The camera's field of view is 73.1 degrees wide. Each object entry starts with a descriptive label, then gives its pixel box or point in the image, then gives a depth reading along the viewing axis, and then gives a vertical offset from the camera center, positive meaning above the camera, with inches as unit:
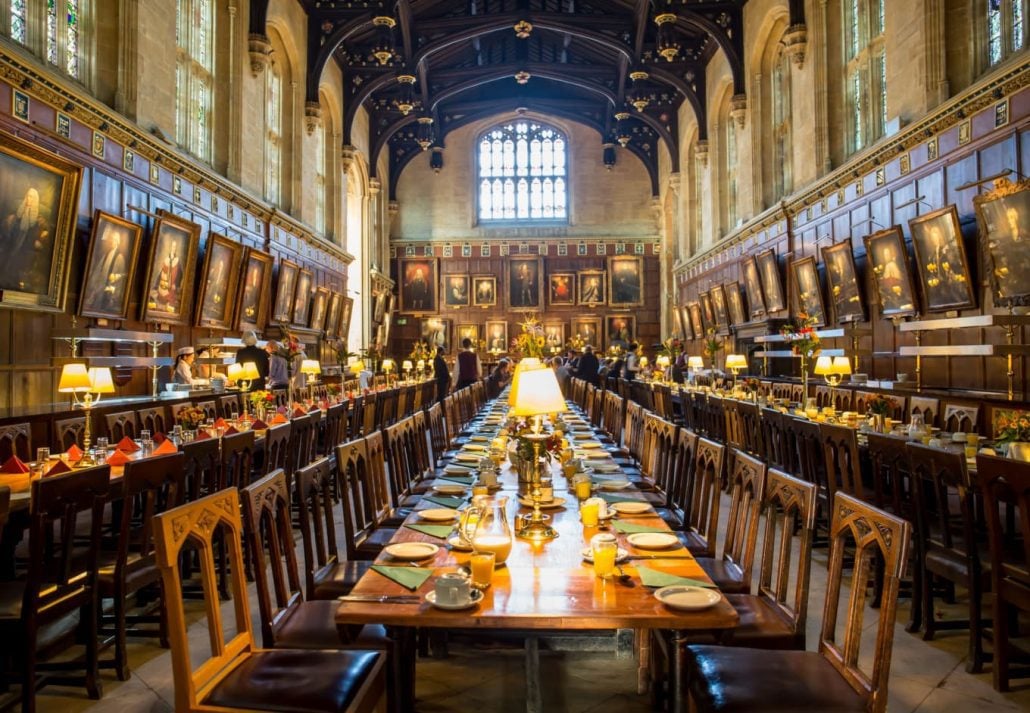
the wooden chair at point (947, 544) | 123.9 -36.7
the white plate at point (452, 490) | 142.3 -26.2
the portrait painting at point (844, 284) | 385.4 +44.4
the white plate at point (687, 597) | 76.9 -26.9
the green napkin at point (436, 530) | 108.1 -26.5
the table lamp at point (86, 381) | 181.9 -4.2
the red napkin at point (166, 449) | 171.6 -21.1
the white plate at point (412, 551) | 96.0 -26.4
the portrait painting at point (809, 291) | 431.2 +44.6
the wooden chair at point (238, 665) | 73.8 -35.9
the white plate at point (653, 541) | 99.8 -26.1
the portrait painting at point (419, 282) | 946.1 +110.6
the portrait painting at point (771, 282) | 498.0 +58.3
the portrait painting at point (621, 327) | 927.0 +47.0
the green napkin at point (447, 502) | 130.0 -26.5
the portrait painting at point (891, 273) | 334.0 +43.7
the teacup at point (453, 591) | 76.9 -25.3
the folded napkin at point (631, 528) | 108.0 -26.2
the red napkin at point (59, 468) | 142.4 -21.5
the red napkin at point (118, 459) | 160.4 -22.0
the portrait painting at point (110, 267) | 292.8 +43.4
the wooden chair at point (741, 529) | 109.7 -28.5
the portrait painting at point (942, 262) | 292.5 +43.1
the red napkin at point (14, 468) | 148.4 -21.9
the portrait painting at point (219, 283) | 398.0 +49.1
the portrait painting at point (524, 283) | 941.8 +107.8
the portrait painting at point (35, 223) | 244.8 +53.1
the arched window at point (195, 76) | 408.5 +176.4
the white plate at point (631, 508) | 121.4 -25.8
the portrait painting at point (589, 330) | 934.4 +43.5
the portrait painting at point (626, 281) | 938.7 +109.5
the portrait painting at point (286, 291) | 513.7 +55.3
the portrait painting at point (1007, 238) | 248.4 +44.9
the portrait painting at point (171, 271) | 342.6 +48.4
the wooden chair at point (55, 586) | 99.7 -35.6
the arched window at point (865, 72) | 399.2 +172.0
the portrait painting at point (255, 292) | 451.5 +49.1
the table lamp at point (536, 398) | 118.3 -6.0
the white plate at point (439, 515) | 117.6 -26.0
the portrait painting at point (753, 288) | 534.0 +57.2
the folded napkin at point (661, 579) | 84.2 -26.9
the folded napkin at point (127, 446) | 175.2 -20.7
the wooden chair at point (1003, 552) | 106.2 -31.7
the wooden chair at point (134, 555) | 117.3 -36.2
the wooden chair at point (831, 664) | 72.1 -36.3
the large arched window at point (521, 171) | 961.5 +265.2
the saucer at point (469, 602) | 76.1 -26.6
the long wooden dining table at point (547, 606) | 74.1 -27.2
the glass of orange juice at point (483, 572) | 83.9 -25.2
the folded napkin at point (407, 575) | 85.0 -26.9
